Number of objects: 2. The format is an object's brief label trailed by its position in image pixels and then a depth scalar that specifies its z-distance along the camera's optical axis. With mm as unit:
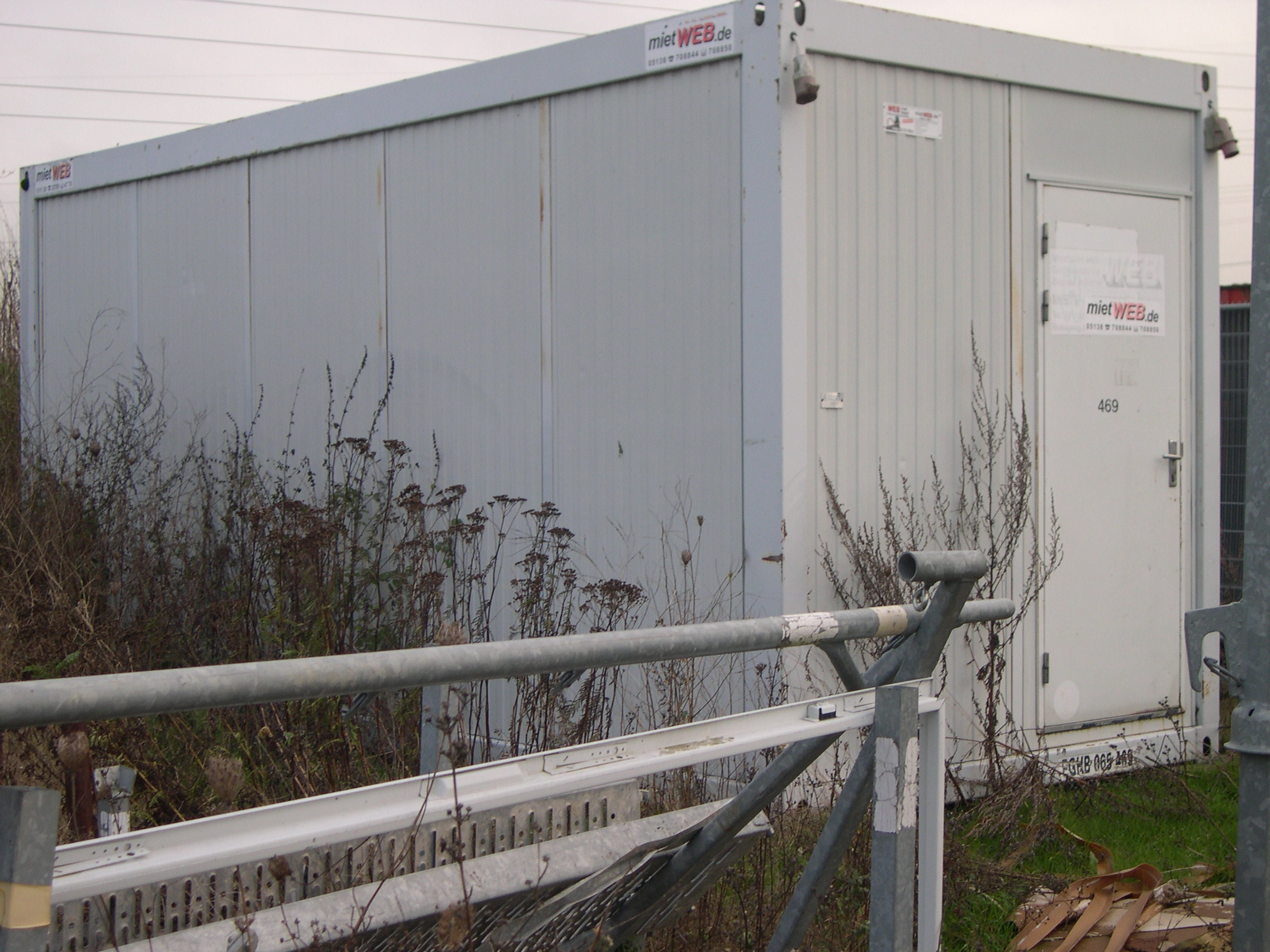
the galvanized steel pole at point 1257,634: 3002
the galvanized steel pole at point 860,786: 2443
